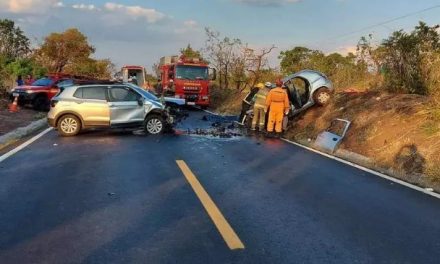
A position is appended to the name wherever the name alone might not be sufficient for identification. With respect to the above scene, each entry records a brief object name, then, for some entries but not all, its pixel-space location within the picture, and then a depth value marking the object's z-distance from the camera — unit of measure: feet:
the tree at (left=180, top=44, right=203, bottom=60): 174.19
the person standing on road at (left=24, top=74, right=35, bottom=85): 96.94
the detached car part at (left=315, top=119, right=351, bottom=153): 46.70
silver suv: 52.39
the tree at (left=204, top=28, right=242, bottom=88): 143.95
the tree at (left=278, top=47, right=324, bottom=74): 118.48
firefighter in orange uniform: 57.31
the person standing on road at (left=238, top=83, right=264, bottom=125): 66.34
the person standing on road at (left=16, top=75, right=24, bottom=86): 95.55
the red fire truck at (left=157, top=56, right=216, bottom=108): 102.22
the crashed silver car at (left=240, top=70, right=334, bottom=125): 63.87
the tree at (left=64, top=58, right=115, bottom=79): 210.38
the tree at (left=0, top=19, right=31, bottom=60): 175.83
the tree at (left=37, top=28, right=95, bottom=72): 216.95
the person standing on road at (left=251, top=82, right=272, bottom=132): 59.11
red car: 86.22
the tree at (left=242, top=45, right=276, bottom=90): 130.41
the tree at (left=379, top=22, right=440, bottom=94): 53.36
